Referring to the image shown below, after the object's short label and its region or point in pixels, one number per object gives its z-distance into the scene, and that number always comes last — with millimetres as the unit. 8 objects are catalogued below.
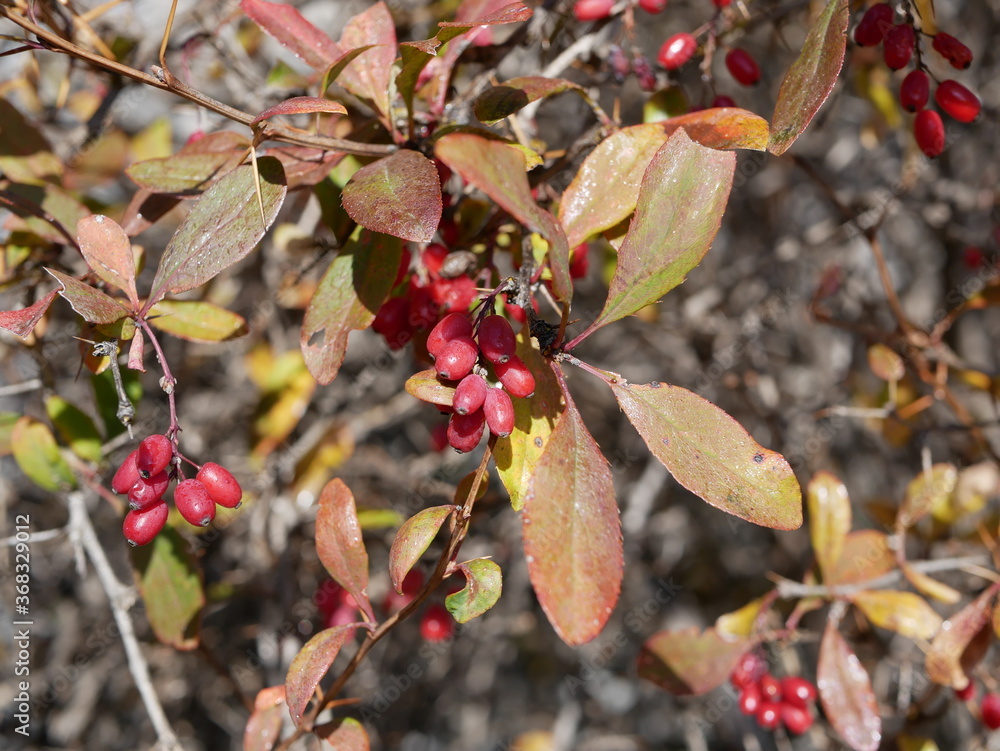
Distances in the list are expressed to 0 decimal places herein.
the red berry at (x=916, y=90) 340
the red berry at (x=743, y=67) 367
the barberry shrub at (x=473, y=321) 290
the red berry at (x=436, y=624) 435
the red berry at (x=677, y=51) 349
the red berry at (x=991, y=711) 405
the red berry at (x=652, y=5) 359
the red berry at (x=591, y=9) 364
